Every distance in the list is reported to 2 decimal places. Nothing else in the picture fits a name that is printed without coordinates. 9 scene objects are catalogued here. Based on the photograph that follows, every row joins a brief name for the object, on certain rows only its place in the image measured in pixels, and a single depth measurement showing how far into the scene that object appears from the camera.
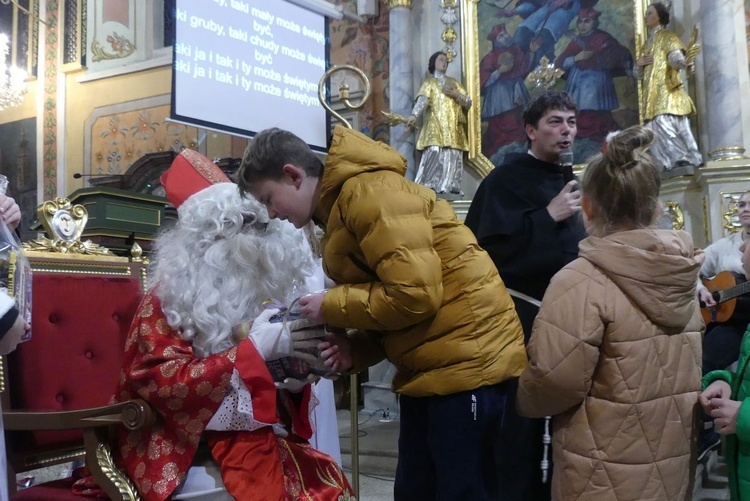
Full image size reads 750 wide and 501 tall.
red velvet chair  1.85
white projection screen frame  3.87
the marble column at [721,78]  5.96
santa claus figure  1.82
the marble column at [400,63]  7.62
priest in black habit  2.32
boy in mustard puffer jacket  1.55
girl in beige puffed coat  1.66
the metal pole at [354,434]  2.68
